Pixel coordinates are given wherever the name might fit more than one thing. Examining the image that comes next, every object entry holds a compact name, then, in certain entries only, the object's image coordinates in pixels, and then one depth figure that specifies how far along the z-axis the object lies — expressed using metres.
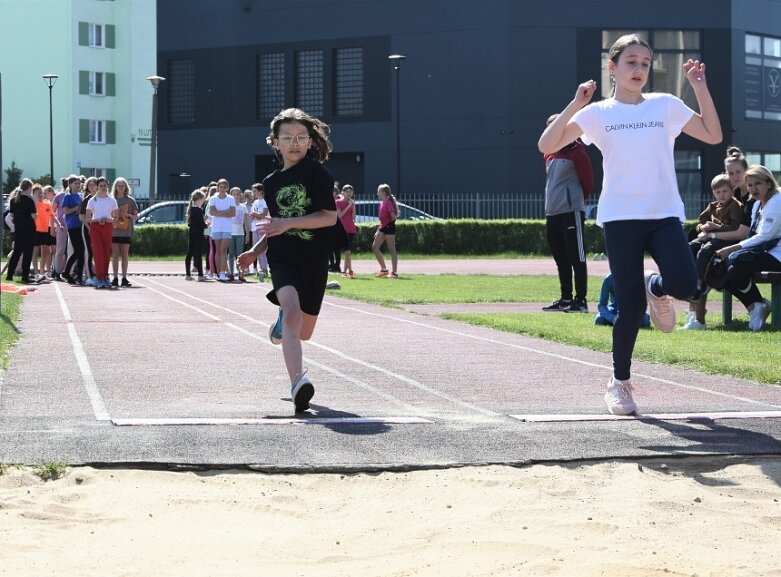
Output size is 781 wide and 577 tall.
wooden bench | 12.30
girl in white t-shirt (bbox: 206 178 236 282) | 26.09
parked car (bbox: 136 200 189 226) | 42.22
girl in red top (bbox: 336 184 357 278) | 27.38
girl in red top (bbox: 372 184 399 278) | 27.06
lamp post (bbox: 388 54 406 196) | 51.38
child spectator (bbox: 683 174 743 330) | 13.14
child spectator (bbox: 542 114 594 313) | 15.72
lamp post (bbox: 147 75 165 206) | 47.16
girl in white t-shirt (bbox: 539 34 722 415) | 7.30
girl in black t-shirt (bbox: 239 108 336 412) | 7.71
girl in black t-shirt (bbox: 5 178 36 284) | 24.67
